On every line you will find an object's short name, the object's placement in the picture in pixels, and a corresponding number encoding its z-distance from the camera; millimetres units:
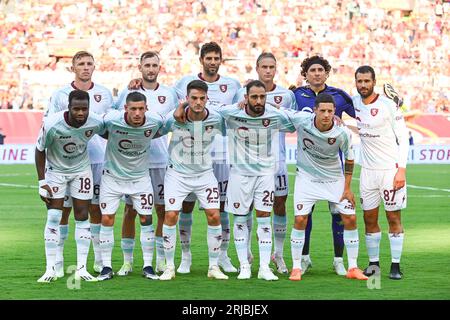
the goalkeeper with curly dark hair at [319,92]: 19297
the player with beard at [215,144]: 19609
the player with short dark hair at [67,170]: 17859
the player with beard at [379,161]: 18500
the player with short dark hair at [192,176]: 18578
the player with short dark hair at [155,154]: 19469
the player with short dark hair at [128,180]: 18375
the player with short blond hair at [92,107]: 19250
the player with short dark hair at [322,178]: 18312
